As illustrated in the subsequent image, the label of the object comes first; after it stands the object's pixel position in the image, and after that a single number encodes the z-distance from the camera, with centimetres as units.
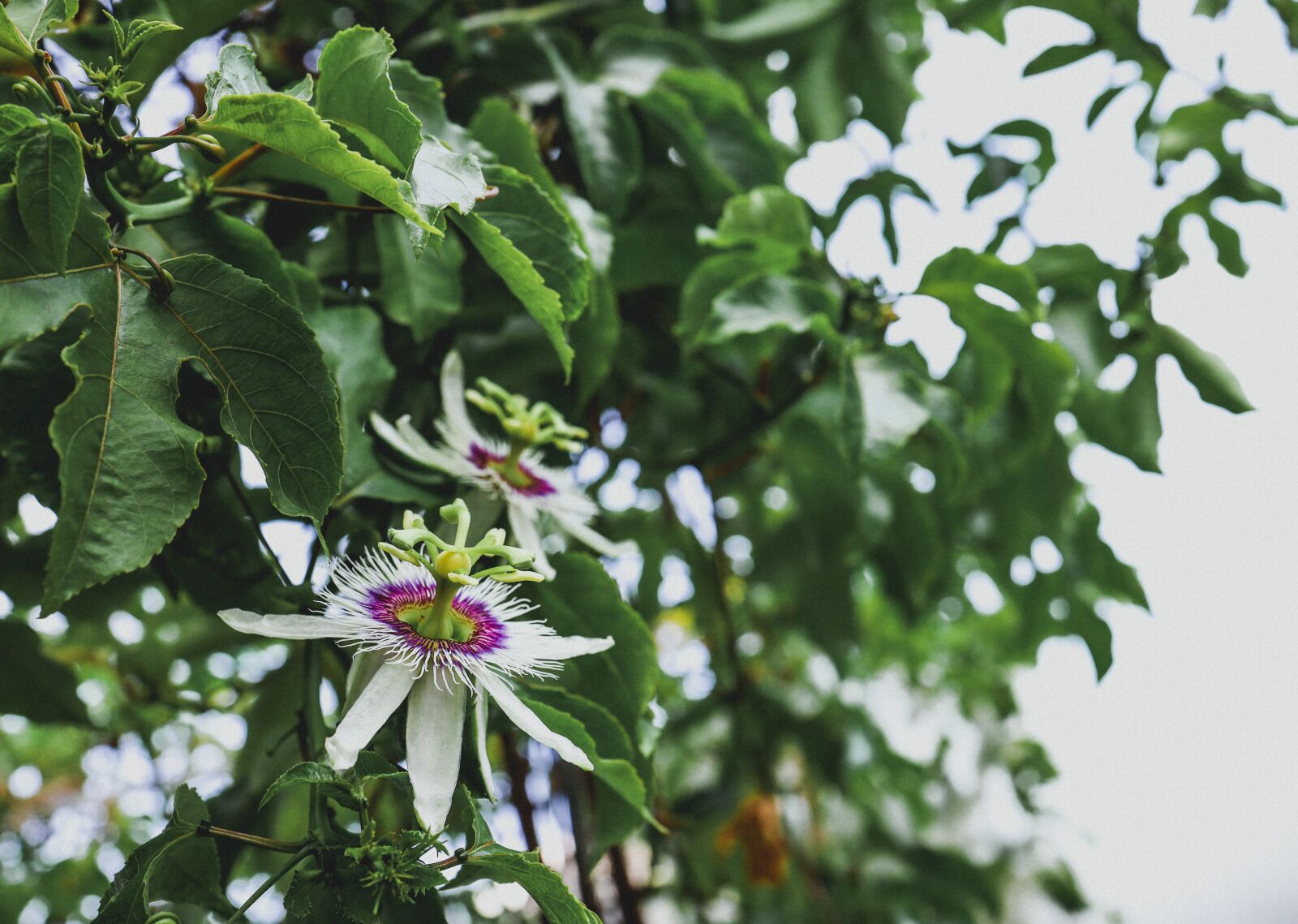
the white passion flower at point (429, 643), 24
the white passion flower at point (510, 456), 29
